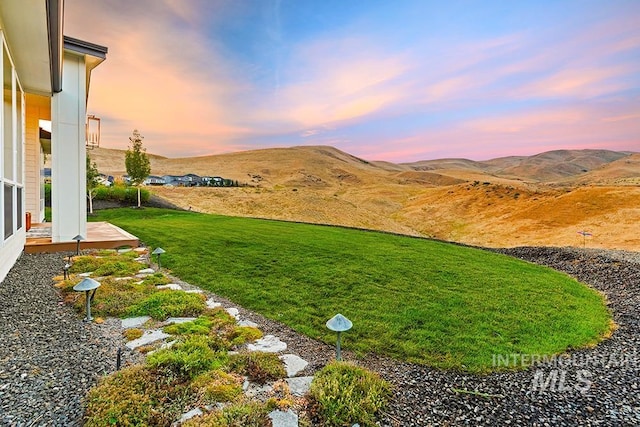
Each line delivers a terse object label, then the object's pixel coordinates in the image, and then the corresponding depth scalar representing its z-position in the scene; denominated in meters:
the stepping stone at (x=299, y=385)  2.58
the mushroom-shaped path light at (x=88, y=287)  3.65
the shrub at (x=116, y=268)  5.75
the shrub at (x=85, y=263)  5.92
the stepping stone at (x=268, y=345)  3.38
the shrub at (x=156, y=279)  5.36
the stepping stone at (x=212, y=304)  4.63
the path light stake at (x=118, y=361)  2.63
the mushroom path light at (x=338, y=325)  2.96
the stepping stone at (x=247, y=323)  4.07
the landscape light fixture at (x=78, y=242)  6.78
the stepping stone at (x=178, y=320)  3.89
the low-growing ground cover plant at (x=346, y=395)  2.29
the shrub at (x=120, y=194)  19.86
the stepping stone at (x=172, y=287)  5.18
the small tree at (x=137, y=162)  19.44
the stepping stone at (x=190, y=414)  2.13
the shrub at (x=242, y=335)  3.46
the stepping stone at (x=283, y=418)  2.17
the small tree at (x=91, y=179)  16.70
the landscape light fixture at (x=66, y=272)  5.29
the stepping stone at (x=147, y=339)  3.20
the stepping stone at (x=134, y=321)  3.72
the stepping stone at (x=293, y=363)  2.94
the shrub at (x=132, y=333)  3.38
